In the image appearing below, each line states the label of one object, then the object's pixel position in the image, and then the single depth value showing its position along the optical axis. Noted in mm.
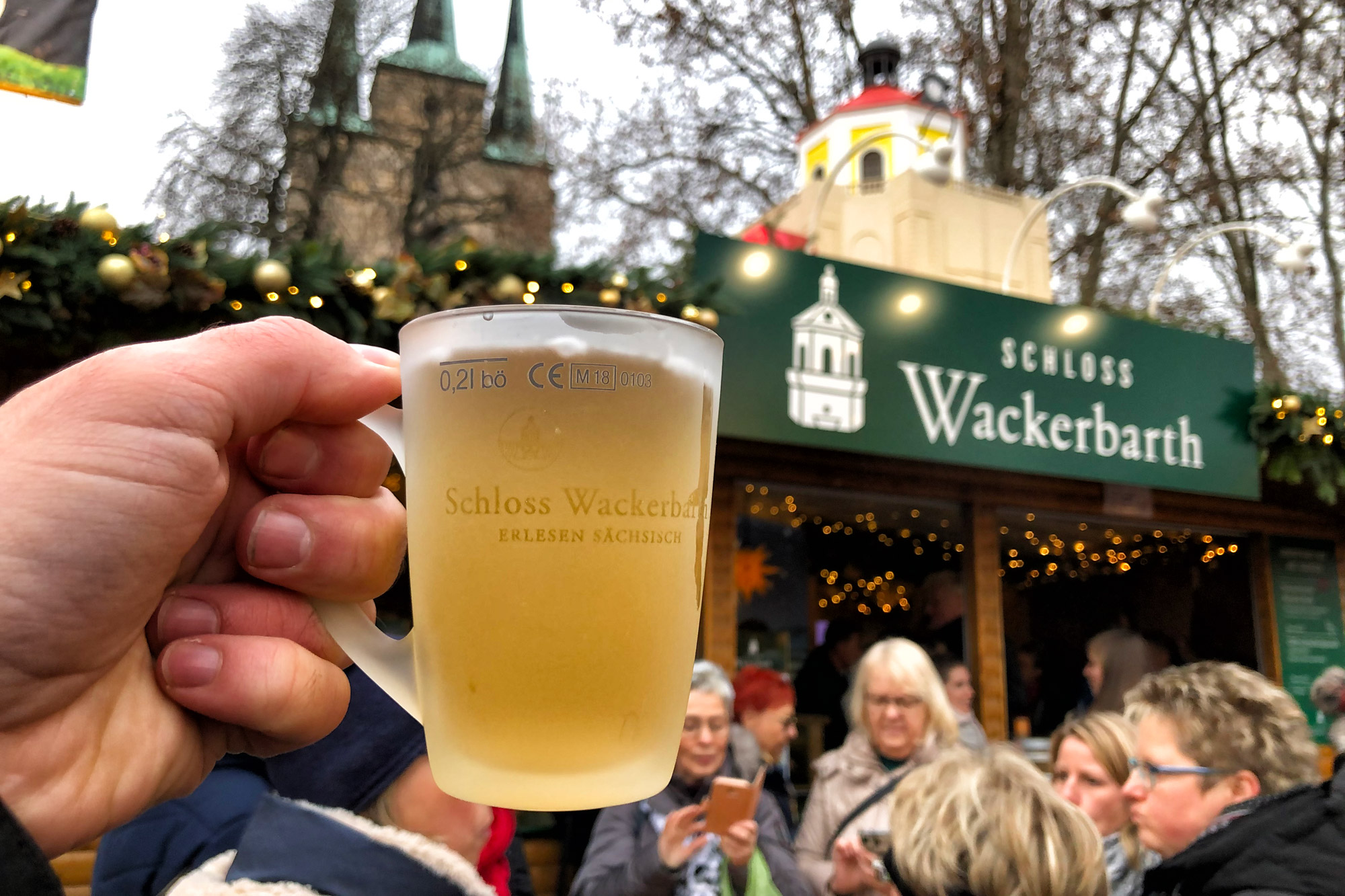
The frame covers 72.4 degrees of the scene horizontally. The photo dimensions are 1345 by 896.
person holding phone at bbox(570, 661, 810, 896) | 2346
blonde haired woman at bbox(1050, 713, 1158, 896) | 2608
